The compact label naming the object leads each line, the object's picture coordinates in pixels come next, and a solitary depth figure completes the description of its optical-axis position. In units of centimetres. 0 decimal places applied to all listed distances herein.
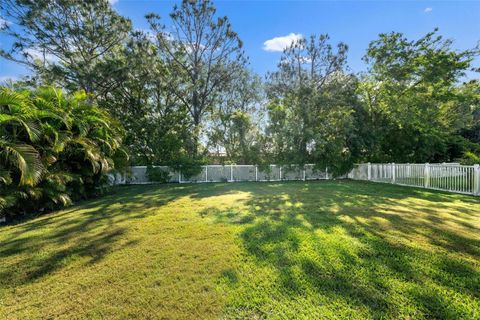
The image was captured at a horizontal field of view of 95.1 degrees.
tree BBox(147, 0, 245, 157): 1349
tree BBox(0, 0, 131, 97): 1075
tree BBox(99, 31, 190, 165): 1232
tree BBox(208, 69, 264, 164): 1249
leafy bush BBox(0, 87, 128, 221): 441
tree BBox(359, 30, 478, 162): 1167
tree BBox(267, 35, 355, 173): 1184
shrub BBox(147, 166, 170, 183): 1165
